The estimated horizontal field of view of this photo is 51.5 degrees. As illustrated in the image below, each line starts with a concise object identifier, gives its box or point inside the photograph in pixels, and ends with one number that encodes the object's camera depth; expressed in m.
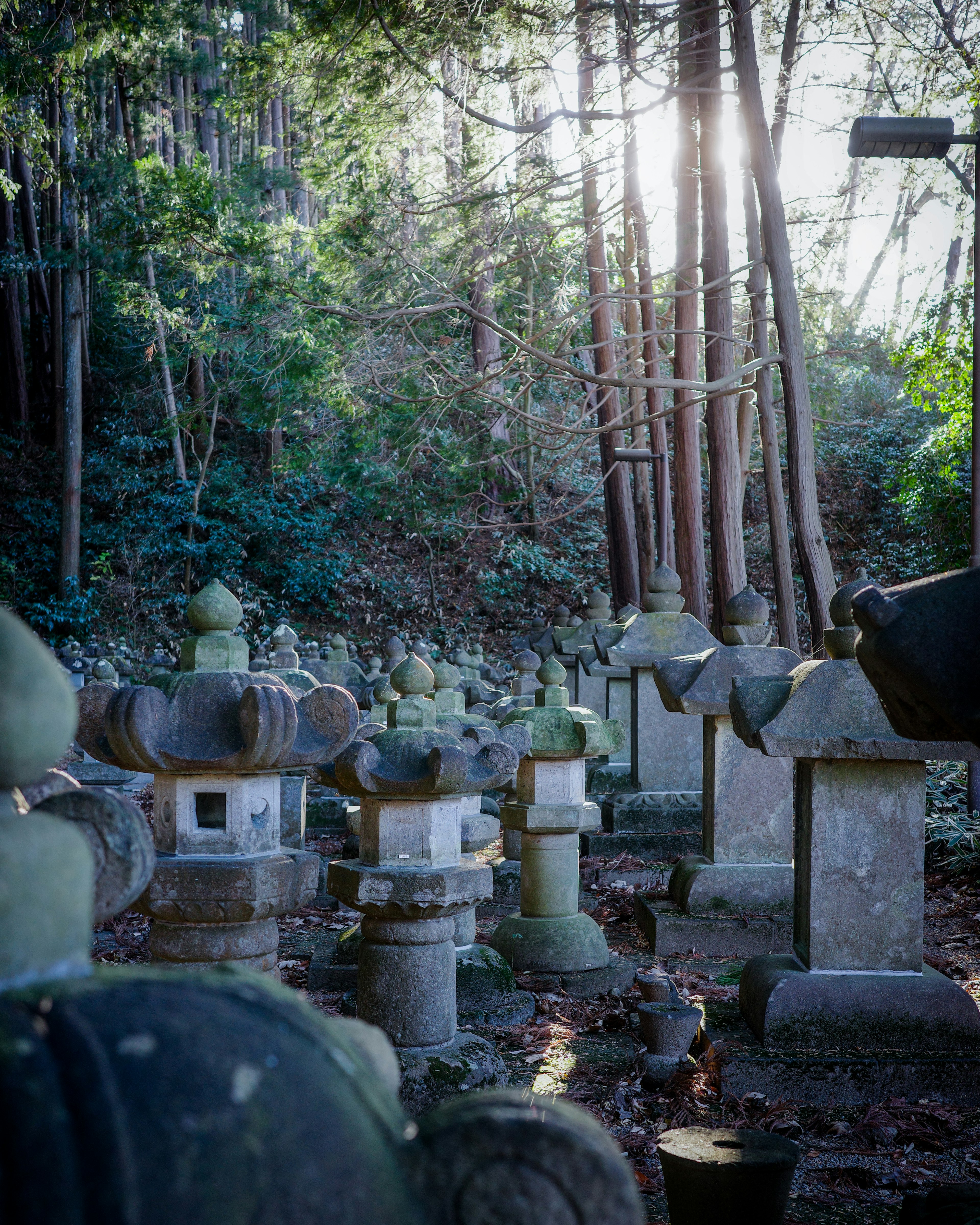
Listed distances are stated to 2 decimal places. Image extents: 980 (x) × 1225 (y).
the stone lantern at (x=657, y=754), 7.63
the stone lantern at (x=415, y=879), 3.61
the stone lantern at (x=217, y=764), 3.09
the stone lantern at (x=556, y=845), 5.22
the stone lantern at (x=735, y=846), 5.60
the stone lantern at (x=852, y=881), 3.81
